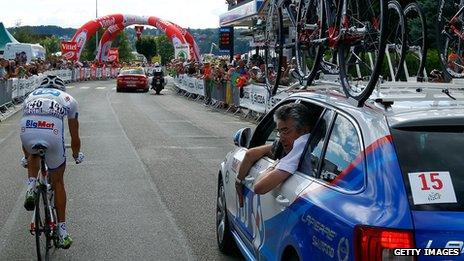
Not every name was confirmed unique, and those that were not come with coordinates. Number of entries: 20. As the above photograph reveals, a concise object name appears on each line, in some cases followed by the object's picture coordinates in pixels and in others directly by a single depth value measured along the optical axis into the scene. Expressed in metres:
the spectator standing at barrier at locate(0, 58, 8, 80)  24.66
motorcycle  40.78
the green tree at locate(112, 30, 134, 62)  125.03
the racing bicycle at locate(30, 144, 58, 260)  5.82
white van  53.25
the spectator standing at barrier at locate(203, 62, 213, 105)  30.11
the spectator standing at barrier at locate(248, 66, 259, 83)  22.02
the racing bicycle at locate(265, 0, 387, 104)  5.04
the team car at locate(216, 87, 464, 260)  3.02
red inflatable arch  57.53
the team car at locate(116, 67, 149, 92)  41.78
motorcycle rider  40.91
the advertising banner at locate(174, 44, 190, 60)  55.28
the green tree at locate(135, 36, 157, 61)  124.44
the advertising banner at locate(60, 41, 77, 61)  58.38
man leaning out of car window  4.25
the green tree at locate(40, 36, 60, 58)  127.89
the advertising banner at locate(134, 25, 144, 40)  64.18
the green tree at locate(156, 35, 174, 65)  132.25
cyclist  6.03
